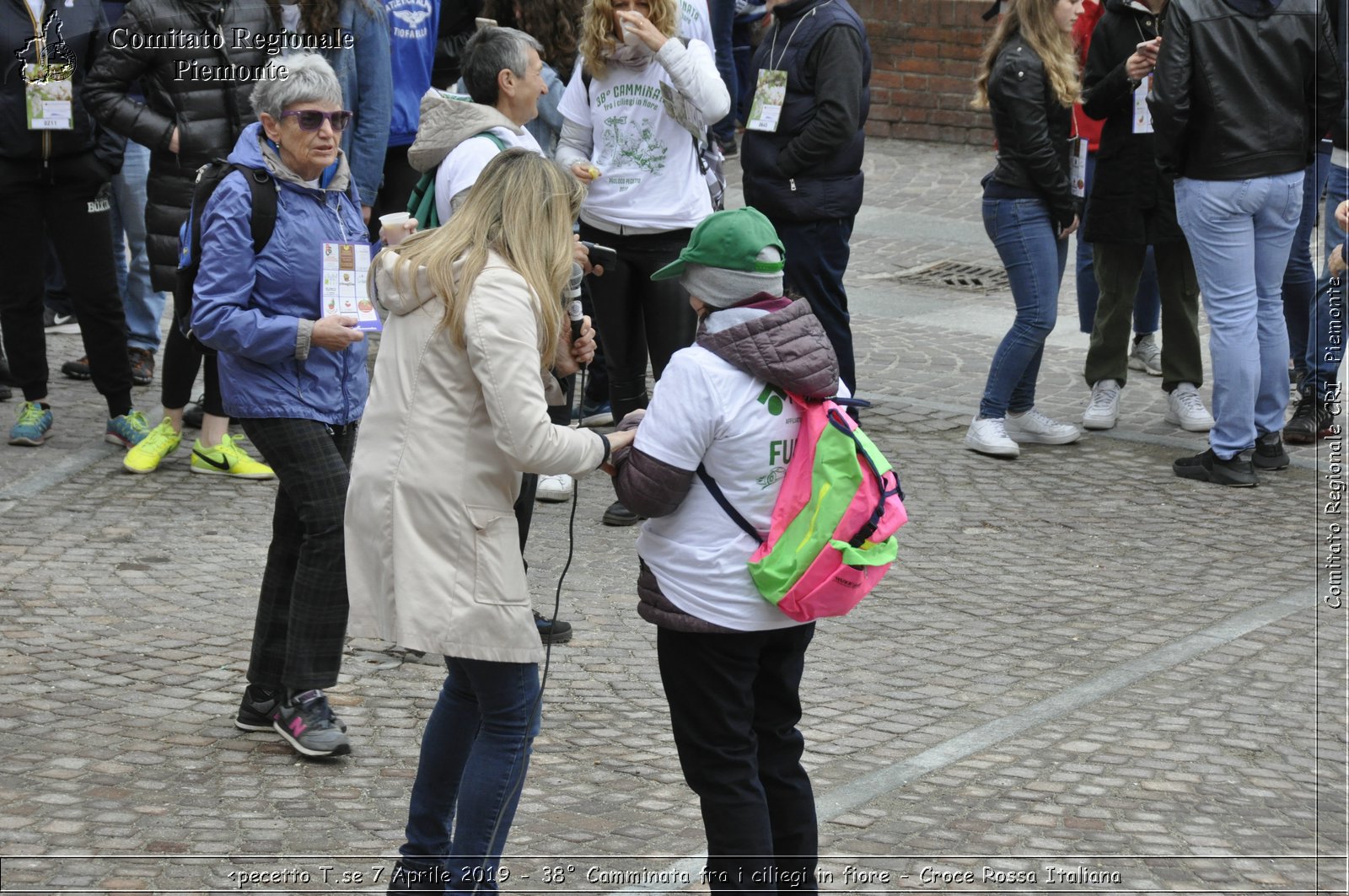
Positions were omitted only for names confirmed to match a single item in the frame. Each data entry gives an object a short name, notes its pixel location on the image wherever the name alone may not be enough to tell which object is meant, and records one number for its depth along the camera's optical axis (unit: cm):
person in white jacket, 1300
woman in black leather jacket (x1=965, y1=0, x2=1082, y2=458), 1523
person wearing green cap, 731
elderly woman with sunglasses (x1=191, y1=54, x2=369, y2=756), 936
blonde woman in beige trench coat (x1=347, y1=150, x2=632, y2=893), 732
